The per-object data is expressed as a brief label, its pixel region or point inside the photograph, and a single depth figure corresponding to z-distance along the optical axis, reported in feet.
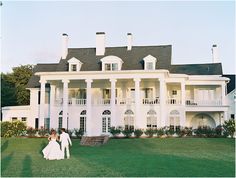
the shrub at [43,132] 126.21
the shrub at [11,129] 126.21
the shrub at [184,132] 119.44
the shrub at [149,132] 120.26
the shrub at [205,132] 116.78
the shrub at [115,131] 122.11
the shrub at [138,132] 119.90
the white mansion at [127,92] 129.70
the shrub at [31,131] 127.65
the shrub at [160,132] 119.85
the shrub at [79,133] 124.22
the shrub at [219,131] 116.06
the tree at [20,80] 203.64
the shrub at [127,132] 120.78
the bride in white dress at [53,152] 66.18
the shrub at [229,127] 113.91
